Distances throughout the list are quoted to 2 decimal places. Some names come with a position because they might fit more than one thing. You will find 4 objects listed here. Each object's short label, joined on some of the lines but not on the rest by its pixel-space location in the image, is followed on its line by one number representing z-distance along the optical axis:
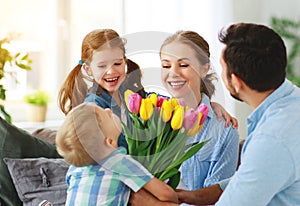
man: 1.90
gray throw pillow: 2.94
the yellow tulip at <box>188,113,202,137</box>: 2.01
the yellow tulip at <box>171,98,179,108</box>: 2.00
